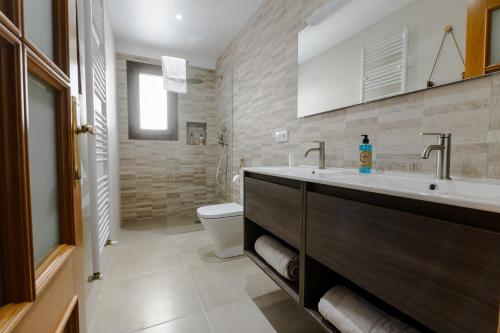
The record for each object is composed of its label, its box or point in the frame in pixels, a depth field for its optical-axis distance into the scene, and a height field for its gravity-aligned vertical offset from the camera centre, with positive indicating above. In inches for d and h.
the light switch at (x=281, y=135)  78.7 +8.0
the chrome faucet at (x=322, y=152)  59.1 +1.6
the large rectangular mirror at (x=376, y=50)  38.3 +23.1
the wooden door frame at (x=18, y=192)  15.0 -2.5
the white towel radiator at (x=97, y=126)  59.8 +9.6
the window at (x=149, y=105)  123.7 +29.2
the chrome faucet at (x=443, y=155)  35.4 +0.6
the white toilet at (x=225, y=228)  79.2 -25.3
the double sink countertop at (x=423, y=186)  20.4 -3.6
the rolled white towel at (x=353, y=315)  32.5 -24.0
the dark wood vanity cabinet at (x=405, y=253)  19.8 -10.8
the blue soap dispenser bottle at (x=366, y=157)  47.4 +0.3
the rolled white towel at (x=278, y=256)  49.3 -23.1
